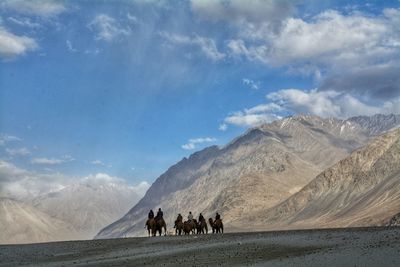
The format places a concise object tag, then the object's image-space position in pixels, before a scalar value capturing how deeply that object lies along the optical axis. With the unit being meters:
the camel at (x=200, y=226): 48.59
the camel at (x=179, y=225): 48.12
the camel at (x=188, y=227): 48.01
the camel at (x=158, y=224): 45.91
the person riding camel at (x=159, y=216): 45.73
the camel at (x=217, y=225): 49.75
